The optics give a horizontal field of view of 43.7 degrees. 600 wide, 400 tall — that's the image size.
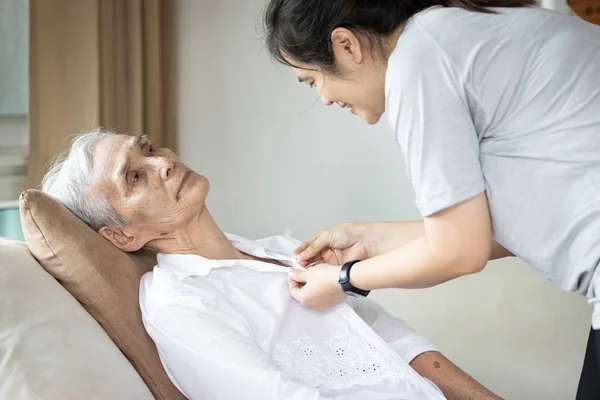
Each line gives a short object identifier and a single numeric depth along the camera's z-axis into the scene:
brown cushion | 1.61
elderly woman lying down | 1.55
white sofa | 1.36
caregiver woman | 1.15
